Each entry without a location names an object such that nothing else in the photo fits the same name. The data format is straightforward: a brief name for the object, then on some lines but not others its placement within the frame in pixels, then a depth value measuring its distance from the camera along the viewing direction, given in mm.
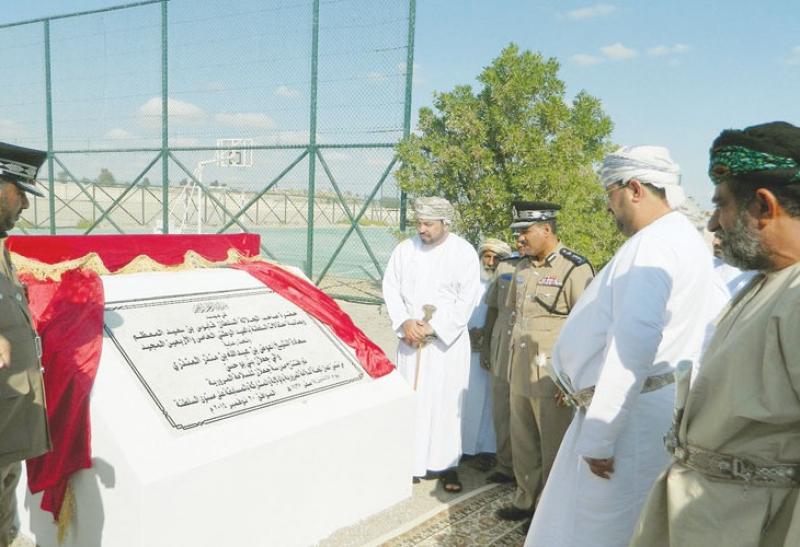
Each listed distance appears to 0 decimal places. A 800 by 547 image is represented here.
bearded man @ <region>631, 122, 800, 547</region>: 1363
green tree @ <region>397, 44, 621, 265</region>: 6586
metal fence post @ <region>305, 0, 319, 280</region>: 8648
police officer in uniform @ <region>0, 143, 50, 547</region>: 2184
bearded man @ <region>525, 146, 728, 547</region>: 2105
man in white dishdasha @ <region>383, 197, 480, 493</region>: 4051
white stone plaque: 2789
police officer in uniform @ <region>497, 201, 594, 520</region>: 3352
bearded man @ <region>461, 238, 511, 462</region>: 4473
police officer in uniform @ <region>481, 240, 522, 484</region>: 3914
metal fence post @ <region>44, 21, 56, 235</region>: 11953
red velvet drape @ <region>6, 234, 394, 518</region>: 2508
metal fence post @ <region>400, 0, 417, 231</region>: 7758
